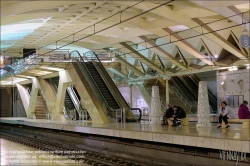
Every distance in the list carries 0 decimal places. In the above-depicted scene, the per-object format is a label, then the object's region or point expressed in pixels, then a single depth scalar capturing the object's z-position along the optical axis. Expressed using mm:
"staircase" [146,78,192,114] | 33572
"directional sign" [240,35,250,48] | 16016
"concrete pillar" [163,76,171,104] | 31325
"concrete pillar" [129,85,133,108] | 38303
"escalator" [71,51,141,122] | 21469
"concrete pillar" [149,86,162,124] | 17906
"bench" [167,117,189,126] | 17050
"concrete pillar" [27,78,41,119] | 31641
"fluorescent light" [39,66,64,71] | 24727
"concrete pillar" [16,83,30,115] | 37544
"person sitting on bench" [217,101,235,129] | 14727
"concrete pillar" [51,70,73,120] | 24778
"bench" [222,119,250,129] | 14672
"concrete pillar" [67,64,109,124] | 21203
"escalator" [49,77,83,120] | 28727
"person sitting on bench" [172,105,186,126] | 16688
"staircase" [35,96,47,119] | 35906
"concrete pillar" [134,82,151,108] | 37156
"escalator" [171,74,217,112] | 34188
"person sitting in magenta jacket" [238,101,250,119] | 14866
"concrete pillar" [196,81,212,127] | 15289
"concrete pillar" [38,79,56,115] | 29766
